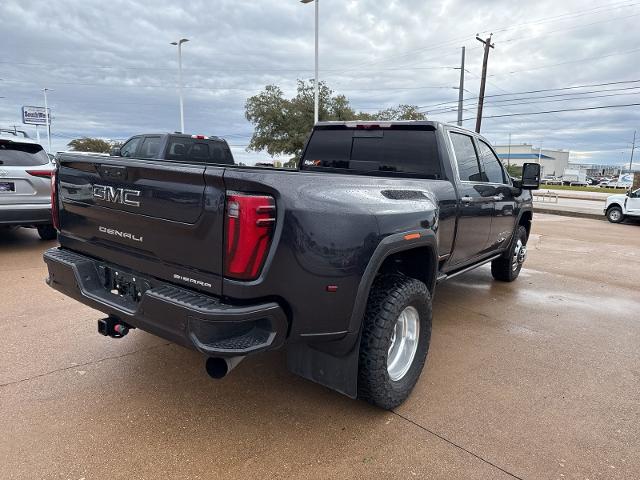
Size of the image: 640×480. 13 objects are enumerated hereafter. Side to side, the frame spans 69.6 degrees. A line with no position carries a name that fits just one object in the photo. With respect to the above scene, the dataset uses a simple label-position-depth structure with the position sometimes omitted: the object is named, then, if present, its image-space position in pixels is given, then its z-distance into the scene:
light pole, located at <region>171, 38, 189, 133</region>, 27.08
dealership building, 111.94
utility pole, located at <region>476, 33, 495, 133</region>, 26.78
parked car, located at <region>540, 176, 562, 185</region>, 84.12
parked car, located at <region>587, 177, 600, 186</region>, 84.53
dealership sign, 62.06
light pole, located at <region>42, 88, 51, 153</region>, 53.09
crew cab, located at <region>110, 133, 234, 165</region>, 9.77
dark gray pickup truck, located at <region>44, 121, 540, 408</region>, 2.16
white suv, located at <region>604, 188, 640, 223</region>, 15.61
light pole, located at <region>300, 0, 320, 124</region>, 19.02
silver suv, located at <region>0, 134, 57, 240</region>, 6.42
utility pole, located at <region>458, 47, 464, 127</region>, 29.92
